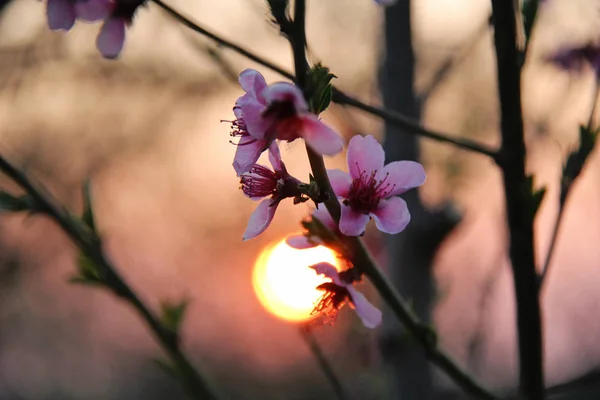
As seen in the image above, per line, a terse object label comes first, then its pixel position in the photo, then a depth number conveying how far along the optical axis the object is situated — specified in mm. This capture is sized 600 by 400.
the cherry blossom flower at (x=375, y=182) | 1188
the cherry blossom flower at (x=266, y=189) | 1186
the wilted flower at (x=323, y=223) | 1191
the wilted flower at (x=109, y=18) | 1209
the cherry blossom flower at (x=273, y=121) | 1141
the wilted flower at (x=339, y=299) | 1197
